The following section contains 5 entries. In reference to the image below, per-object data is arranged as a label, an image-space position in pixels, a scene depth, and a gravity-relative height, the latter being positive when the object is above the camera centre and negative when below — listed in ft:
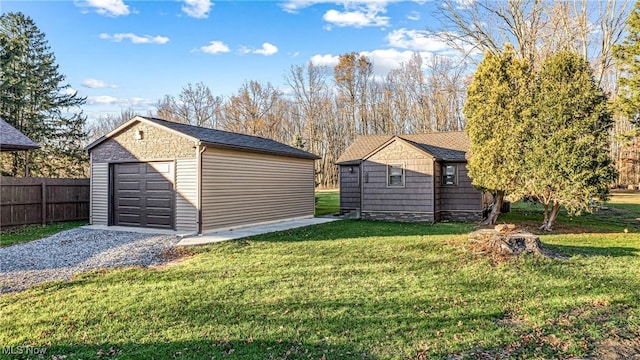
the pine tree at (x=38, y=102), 65.00 +13.69
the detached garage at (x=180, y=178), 36.04 +0.06
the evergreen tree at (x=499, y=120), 39.11 +6.62
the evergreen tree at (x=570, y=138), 35.06 +4.19
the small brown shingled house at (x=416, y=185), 46.11 -0.58
